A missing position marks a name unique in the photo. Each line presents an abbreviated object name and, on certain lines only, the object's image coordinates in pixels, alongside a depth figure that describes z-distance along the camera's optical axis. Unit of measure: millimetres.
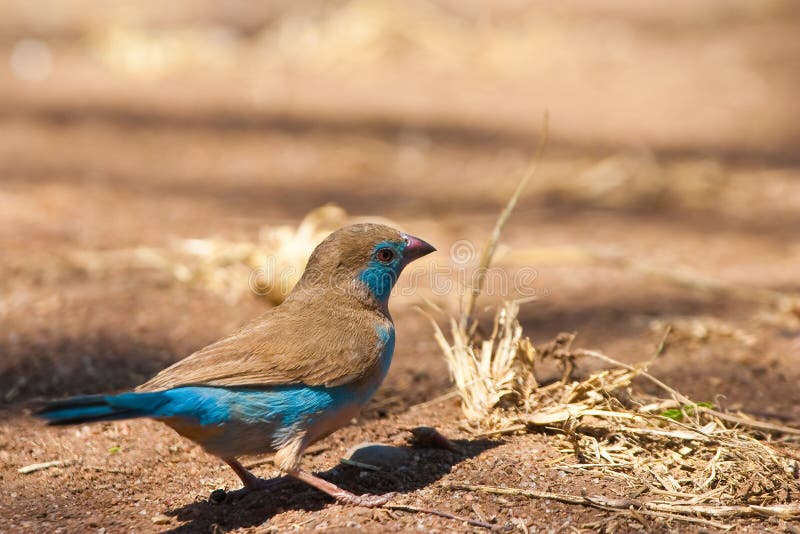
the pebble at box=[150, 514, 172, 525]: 7723
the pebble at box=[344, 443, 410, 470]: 8430
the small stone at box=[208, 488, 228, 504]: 8109
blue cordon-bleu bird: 7371
